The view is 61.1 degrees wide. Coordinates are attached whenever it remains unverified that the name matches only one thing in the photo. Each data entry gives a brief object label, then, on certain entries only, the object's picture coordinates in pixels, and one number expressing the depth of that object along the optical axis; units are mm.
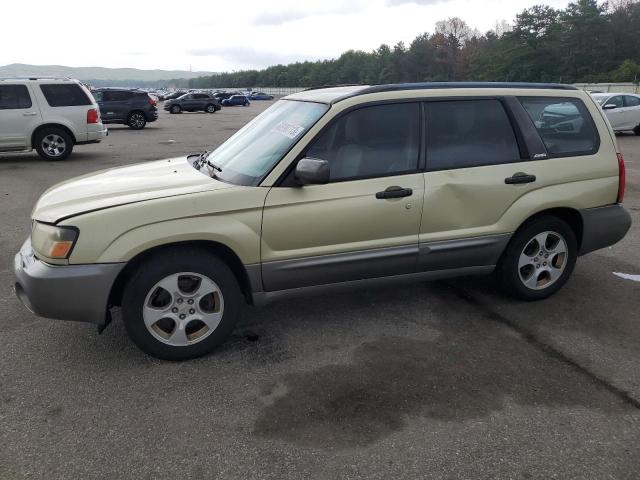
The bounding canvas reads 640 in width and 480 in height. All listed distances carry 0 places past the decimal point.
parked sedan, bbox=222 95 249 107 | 52781
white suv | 11891
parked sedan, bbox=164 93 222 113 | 38250
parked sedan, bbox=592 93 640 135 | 18250
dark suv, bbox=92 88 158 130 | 22688
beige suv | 3314
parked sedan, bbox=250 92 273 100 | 74750
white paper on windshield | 3742
